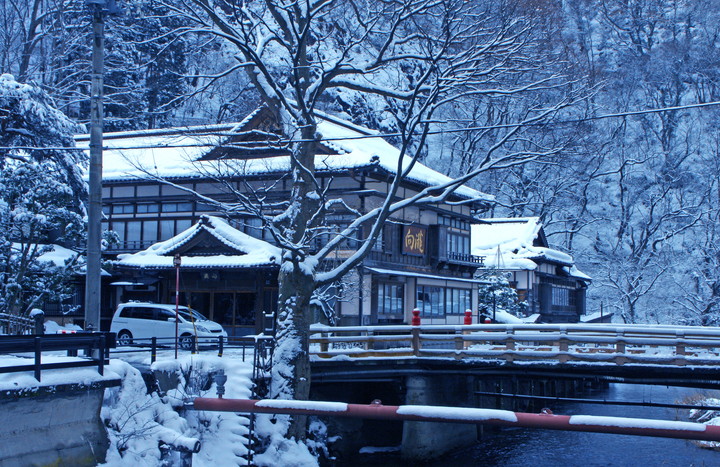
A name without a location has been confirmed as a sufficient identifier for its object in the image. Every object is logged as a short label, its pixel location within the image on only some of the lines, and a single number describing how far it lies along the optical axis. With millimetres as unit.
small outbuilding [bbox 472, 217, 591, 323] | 48000
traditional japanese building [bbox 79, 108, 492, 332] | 29984
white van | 26219
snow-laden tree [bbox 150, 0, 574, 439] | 16516
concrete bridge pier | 19719
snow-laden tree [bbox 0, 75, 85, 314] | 19344
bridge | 18094
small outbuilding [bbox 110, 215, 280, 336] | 29938
